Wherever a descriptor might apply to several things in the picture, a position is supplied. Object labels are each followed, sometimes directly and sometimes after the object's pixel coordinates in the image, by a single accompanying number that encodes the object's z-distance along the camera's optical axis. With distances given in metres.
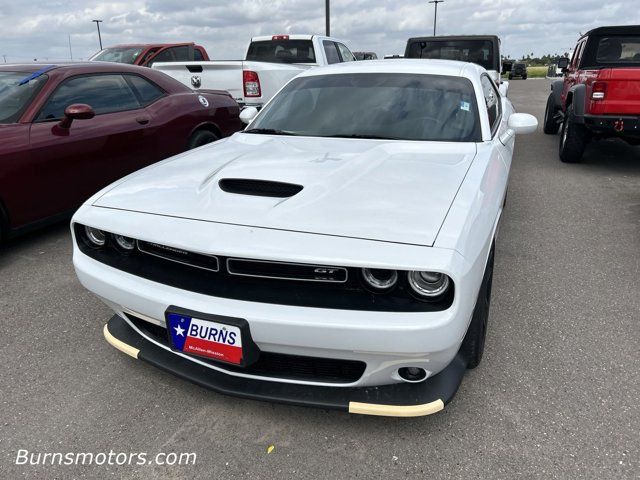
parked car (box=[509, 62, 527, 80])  38.14
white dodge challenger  1.72
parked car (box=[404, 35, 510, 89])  9.69
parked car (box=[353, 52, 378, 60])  24.19
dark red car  3.80
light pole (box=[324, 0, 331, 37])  17.47
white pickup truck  7.00
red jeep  5.77
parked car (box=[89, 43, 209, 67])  9.61
